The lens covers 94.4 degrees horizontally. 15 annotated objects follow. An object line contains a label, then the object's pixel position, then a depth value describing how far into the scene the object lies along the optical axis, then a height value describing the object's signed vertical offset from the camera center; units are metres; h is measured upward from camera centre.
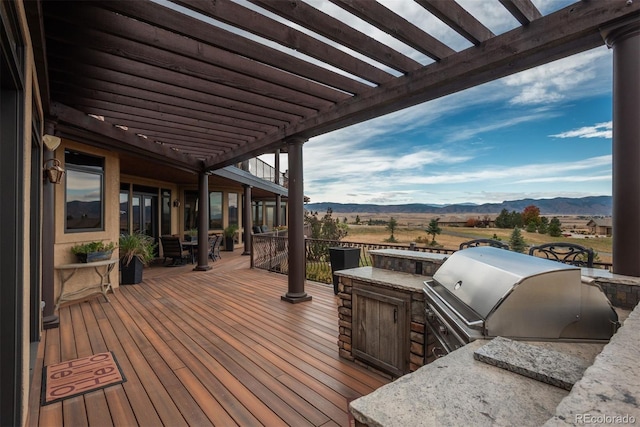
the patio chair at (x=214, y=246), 9.00 -1.01
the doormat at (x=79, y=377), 2.36 -1.43
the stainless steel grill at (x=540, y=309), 1.45 -0.47
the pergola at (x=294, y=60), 1.93 +1.37
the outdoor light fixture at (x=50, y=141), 3.46 +0.84
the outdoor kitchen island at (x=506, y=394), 0.65 -0.57
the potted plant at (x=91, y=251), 4.77 -0.64
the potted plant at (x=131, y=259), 6.05 -0.95
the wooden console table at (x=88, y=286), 4.49 -1.06
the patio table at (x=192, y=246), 8.71 -1.04
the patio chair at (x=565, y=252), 2.69 -0.36
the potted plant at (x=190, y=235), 10.07 -0.76
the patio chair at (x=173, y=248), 8.10 -0.98
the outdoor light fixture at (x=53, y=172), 3.64 +0.50
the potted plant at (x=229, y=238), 12.00 -1.01
